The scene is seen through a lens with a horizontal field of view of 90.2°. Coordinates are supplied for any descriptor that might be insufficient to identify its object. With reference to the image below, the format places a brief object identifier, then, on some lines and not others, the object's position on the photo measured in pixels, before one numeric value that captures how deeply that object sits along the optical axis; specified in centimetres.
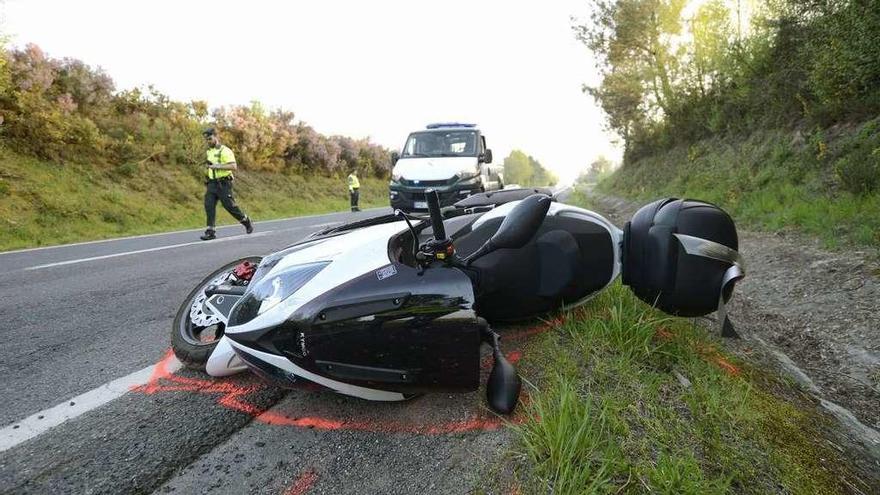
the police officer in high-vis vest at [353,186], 1848
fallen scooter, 162
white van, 777
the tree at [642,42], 1393
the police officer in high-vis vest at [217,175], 818
